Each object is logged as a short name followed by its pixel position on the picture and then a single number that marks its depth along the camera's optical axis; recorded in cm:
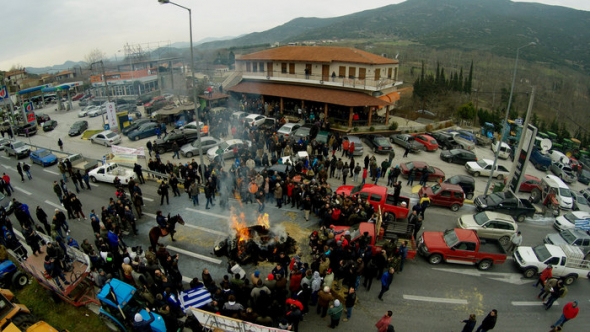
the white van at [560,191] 1947
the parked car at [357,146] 2453
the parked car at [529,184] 2120
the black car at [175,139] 2512
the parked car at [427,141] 2794
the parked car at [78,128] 3216
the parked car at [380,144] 2590
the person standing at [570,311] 972
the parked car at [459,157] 2570
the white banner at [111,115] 2870
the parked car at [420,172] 2118
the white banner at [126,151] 2012
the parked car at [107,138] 2788
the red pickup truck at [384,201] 1584
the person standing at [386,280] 1033
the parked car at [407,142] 2717
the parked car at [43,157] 2322
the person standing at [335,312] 921
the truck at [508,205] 1725
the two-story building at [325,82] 3073
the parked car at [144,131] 2883
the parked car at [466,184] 1961
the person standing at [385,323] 863
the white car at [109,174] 1930
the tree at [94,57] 12198
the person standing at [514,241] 1395
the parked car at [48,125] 3431
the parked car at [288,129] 2702
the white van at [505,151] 2811
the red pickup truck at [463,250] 1270
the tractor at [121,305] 909
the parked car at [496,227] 1464
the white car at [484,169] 2333
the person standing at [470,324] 890
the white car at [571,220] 1634
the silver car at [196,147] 2386
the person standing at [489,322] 914
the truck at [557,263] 1252
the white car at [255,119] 2942
